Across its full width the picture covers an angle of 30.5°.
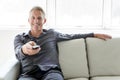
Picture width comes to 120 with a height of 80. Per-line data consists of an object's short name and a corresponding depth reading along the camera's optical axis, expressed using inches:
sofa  97.7
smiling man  89.1
